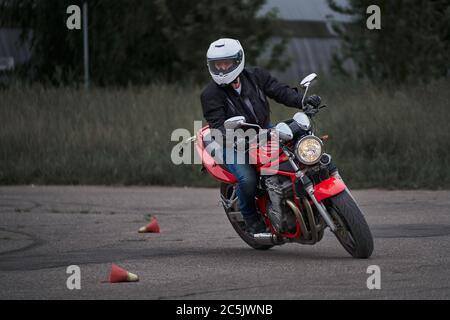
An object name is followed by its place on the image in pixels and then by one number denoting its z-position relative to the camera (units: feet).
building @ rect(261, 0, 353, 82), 123.32
